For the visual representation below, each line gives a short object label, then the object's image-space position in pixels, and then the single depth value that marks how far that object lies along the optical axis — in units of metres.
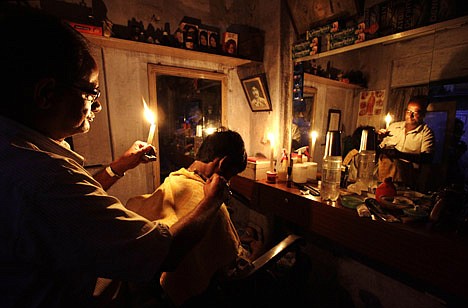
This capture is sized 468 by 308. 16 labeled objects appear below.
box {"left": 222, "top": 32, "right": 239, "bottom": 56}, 2.46
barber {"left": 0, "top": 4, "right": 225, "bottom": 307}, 0.60
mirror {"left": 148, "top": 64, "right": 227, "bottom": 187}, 2.49
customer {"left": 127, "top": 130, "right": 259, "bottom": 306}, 1.18
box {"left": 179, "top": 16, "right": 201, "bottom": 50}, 2.24
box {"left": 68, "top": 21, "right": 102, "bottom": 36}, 1.72
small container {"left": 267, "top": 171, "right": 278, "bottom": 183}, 2.31
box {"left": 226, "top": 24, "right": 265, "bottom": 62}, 2.55
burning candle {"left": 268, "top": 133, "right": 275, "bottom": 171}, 2.54
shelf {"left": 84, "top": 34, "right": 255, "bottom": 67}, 1.99
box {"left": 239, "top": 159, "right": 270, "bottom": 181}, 2.43
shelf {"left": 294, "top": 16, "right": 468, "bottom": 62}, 1.39
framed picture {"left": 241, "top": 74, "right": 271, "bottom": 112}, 2.66
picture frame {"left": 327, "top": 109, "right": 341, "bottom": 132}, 2.09
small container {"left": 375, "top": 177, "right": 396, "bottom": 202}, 1.59
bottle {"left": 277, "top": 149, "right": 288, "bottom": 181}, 2.34
